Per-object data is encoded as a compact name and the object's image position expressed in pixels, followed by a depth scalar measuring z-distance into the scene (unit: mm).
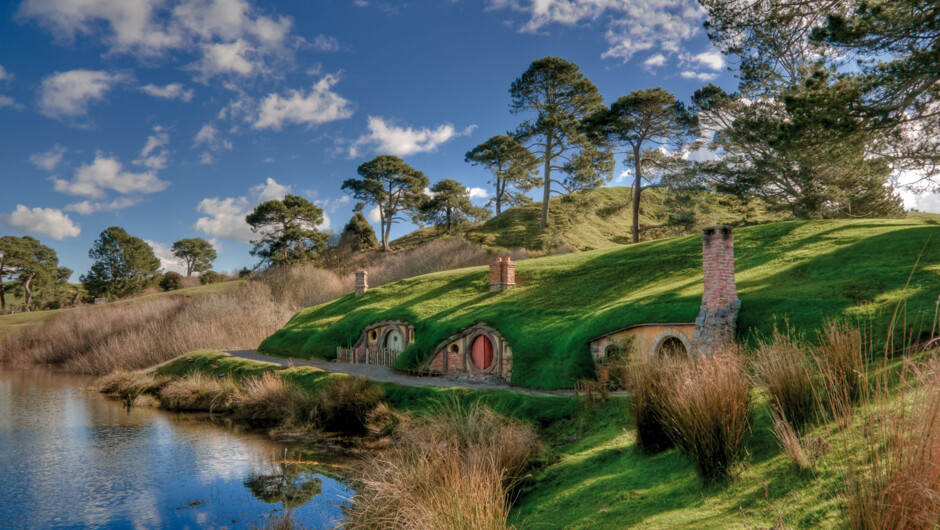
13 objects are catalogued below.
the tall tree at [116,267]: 62938
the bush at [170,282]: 69125
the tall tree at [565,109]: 43125
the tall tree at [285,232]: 53125
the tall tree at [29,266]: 62469
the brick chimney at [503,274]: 27125
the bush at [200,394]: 24000
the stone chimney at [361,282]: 34844
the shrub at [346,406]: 18938
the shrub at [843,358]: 6602
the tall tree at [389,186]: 59219
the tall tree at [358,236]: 62375
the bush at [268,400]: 21047
